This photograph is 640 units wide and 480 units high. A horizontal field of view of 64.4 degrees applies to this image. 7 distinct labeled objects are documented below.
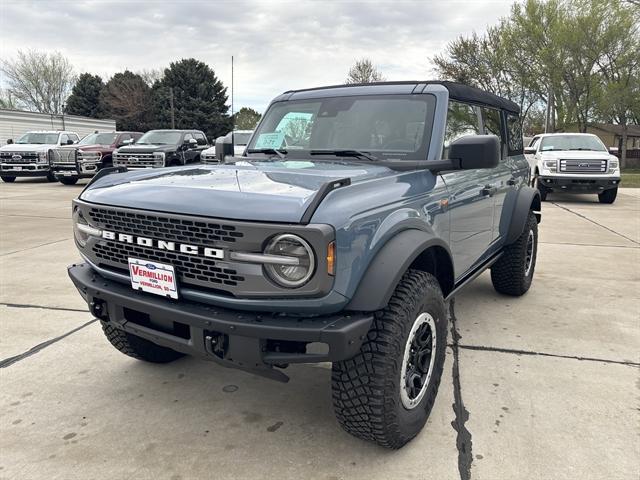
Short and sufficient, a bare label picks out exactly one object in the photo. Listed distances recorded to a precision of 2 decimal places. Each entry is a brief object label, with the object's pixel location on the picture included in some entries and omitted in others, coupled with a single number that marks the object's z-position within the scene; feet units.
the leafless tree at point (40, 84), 167.12
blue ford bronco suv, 6.52
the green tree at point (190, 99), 162.09
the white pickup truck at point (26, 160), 52.65
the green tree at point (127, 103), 162.61
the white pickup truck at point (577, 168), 38.47
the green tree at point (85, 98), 168.45
